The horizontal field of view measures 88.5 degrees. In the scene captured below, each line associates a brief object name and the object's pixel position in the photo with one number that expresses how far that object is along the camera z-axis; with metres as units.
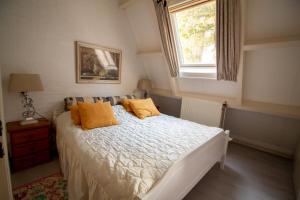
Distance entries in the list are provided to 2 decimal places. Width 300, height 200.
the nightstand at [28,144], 1.89
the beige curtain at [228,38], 1.96
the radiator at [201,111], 2.82
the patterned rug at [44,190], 1.58
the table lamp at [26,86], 1.89
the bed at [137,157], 1.12
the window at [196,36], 2.34
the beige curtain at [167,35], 2.51
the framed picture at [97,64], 2.66
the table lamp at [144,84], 3.58
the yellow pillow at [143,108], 2.63
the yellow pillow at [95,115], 2.04
